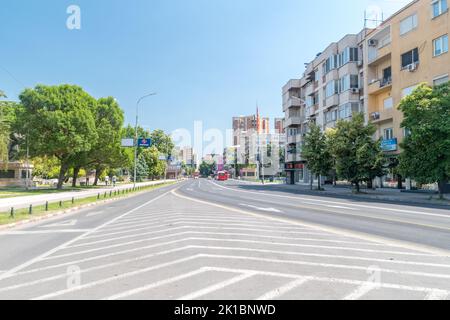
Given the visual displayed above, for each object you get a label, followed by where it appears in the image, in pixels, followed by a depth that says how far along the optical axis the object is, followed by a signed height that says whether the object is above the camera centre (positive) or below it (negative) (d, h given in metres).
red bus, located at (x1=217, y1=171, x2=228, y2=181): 113.21 -1.68
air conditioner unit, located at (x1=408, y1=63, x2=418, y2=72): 32.75 +9.29
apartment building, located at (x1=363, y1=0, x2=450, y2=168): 30.50 +10.56
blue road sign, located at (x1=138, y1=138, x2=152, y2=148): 46.95 +3.82
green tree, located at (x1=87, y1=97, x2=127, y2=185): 47.12 +5.12
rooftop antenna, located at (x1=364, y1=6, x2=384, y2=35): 42.78 +17.85
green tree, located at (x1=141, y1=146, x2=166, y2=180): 107.00 +3.33
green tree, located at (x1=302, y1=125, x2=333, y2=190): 40.84 +1.79
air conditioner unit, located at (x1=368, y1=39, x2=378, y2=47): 40.59 +14.27
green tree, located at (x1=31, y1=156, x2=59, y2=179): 56.69 +0.74
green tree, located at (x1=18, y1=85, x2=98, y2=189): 39.50 +5.53
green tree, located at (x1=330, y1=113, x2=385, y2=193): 31.89 +1.63
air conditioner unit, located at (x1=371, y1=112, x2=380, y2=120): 38.59 +5.82
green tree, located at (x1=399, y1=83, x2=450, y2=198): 23.58 +2.25
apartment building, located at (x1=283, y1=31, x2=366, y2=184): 44.84 +11.20
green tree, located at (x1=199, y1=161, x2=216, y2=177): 196.88 +1.47
